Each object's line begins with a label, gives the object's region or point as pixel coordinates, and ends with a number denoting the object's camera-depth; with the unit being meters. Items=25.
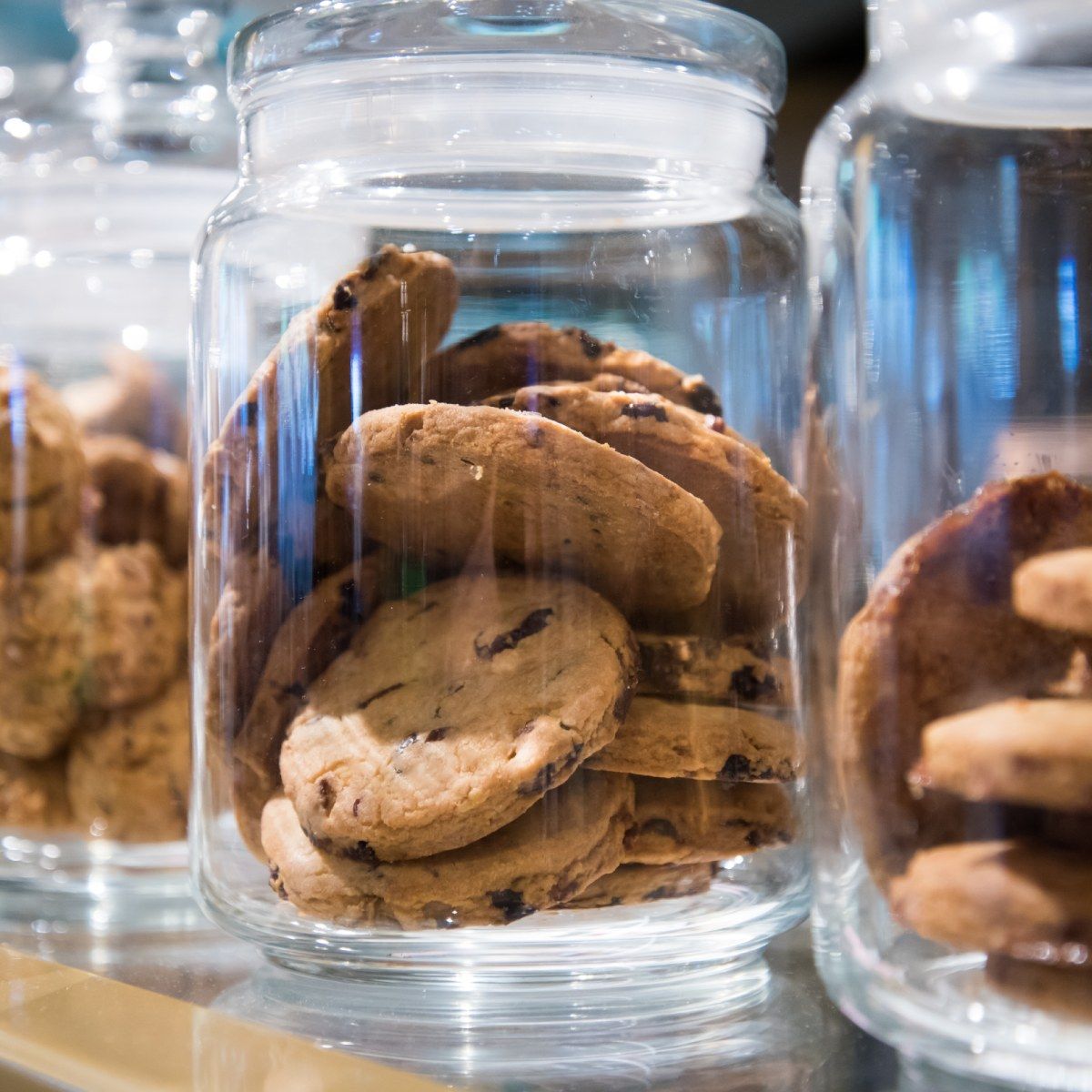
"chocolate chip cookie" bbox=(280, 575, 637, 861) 0.52
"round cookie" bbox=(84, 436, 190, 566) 0.88
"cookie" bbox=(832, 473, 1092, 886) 0.46
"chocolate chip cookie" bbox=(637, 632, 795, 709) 0.58
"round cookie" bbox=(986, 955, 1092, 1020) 0.43
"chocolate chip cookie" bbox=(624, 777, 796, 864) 0.57
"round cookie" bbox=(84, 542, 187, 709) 0.85
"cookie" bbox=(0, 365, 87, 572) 0.85
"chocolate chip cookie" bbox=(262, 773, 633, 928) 0.54
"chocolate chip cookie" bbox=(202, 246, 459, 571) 0.62
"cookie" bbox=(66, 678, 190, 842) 0.85
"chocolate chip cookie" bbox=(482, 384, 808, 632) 0.57
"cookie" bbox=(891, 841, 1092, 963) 0.42
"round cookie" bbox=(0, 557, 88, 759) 0.85
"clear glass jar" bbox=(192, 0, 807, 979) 0.55
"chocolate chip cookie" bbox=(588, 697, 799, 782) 0.56
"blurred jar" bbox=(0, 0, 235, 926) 0.85
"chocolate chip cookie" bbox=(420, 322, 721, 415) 0.60
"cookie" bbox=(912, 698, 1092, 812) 0.40
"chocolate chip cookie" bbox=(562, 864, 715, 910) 0.57
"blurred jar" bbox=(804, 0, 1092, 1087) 0.43
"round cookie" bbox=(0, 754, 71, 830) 0.86
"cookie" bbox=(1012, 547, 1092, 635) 0.42
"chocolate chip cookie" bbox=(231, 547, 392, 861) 0.61
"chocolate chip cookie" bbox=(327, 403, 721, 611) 0.54
